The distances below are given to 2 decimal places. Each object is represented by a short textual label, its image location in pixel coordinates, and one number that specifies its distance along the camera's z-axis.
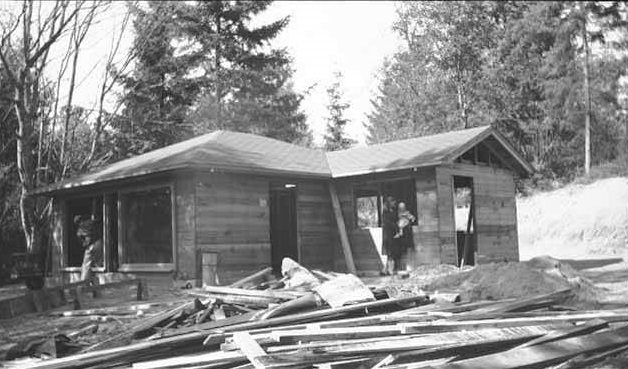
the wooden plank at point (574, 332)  5.04
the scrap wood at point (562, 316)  6.15
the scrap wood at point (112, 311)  9.70
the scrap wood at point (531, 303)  7.11
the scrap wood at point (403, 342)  5.02
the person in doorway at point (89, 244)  13.84
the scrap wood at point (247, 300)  8.16
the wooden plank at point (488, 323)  5.78
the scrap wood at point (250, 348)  4.65
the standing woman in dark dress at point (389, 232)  15.27
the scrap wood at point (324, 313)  6.43
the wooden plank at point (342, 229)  16.34
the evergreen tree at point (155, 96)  28.00
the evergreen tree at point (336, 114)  53.78
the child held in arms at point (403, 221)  15.23
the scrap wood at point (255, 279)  10.07
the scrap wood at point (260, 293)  8.19
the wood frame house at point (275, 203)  14.15
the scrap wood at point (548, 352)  4.39
